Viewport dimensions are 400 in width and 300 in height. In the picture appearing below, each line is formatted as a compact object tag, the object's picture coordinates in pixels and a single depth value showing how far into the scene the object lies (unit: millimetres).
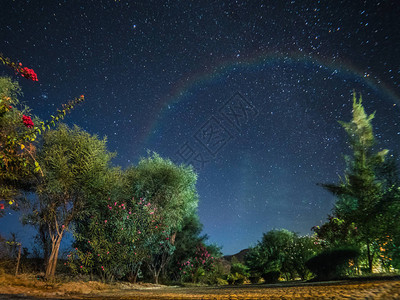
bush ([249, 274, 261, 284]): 18516
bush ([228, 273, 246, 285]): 17455
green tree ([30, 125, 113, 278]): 11195
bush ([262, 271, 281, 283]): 17734
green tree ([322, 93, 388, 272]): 9678
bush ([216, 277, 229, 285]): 17333
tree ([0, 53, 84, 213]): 4258
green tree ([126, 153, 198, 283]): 15396
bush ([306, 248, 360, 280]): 9961
